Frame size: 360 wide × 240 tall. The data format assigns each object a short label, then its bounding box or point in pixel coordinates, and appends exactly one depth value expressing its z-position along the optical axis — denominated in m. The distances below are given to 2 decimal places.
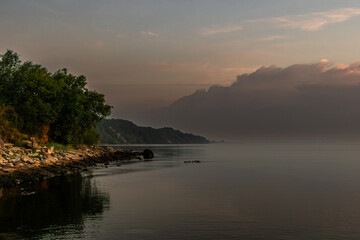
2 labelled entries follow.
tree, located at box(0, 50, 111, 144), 72.94
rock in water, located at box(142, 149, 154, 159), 113.81
